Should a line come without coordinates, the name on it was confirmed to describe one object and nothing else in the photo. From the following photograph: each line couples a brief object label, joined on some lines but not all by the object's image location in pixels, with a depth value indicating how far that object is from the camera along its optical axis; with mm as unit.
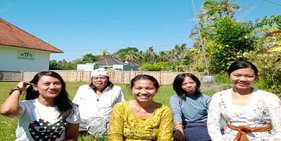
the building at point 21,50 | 20603
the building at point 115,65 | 36176
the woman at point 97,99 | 4016
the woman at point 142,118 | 2494
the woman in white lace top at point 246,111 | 2444
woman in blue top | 3208
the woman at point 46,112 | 2315
